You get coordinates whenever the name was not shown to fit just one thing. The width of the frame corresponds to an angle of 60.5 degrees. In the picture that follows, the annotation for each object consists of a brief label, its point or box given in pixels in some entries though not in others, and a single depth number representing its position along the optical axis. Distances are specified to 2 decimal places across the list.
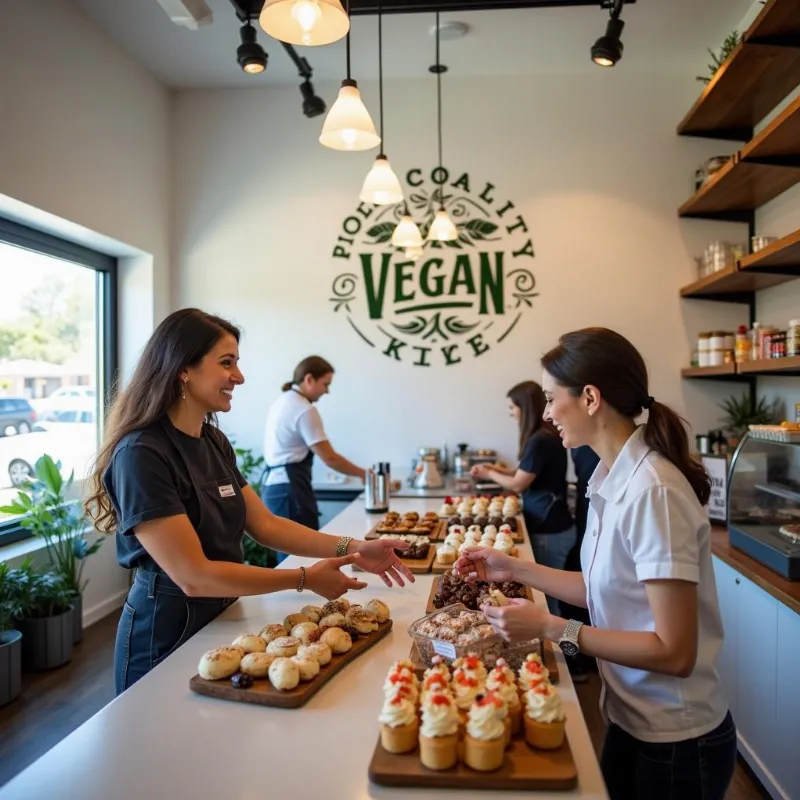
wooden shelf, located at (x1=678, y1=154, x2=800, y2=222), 3.59
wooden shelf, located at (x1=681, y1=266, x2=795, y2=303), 3.90
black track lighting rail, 3.34
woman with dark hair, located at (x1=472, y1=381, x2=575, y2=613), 3.47
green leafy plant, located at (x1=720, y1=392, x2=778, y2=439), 4.28
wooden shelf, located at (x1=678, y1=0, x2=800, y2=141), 3.07
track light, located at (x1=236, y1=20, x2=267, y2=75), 3.38
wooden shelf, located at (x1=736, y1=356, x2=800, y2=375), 3.10
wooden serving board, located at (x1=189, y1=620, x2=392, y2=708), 1.35
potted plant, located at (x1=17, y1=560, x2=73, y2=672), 3.47
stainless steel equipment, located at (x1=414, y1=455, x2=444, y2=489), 4.35
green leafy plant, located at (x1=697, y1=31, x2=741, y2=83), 3.76
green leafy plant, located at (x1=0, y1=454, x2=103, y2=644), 3.56
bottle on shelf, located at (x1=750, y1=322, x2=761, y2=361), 3.69
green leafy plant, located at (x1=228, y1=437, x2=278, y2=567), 4.66
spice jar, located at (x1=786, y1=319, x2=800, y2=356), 3.14
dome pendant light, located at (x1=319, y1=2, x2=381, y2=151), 2.20
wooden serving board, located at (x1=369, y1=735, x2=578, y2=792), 1.08
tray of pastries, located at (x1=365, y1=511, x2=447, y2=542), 2.94
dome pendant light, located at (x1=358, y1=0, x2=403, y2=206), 2.80
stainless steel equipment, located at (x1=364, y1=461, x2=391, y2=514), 3.56
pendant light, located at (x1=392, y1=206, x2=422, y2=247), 3.66
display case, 2.48
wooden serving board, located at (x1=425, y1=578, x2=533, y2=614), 1.93
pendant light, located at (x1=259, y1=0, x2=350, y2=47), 1.73
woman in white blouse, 1.23
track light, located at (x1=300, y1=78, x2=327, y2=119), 4.37
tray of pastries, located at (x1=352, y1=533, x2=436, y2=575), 2.41
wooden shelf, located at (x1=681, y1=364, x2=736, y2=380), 4.01
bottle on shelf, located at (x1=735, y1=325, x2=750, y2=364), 3.83
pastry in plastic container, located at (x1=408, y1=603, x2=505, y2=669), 1.43
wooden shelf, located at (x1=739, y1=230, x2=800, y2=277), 2.96
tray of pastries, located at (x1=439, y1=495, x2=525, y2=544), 2.94
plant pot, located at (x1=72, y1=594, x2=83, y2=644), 3.81
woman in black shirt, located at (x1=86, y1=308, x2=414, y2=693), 1.62
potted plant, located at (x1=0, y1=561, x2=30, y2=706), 3.13
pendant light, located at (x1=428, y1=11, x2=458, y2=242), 3.77
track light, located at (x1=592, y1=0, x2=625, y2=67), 3.40
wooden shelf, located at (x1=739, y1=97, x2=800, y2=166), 2.80
